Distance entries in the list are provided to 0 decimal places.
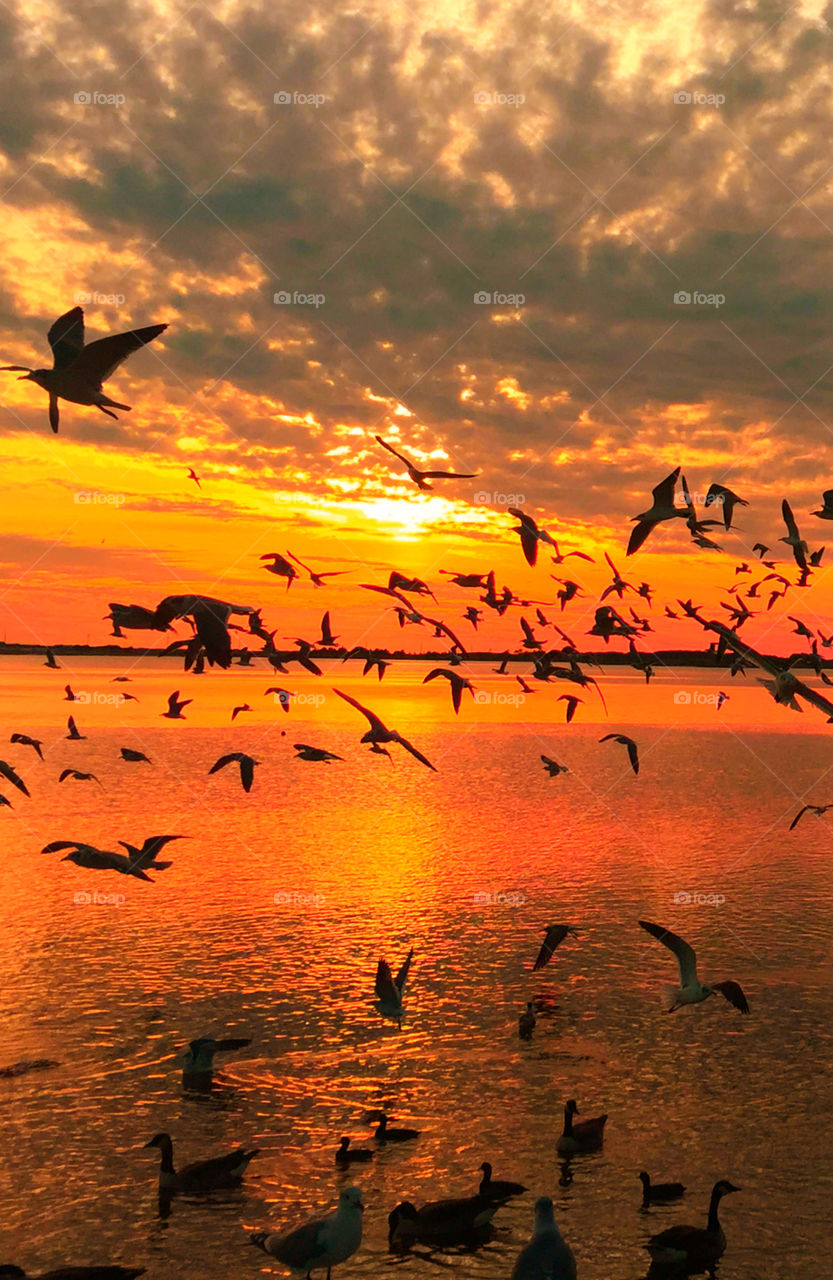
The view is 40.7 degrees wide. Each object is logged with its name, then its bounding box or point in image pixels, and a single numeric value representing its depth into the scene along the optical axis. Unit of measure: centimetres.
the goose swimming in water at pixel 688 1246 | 1478
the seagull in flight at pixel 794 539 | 2344
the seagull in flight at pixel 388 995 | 2050
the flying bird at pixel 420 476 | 2345
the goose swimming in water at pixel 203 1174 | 1645
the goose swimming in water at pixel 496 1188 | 1584
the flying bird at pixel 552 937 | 2262
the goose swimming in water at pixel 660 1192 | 1630
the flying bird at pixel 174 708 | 3250
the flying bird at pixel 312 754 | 2978
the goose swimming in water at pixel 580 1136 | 1762
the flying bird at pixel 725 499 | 2448
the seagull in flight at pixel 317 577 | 2650
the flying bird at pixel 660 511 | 2272
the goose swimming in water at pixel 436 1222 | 1529
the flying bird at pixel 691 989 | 1864
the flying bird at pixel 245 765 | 2438
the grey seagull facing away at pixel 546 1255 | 1338
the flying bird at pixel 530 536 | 2550
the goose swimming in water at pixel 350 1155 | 1720
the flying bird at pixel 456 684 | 2797
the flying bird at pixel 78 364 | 1273
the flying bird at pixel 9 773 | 2355
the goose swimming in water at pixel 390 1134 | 1784
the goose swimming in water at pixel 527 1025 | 2227
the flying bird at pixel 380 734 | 2027
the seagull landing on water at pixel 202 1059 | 2003
